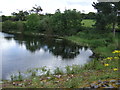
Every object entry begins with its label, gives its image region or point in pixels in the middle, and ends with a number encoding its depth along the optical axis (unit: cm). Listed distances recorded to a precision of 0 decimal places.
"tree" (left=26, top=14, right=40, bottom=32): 4024
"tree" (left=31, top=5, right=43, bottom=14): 6841
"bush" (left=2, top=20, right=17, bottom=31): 4441
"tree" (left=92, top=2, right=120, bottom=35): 1975
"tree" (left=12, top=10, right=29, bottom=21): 5551
